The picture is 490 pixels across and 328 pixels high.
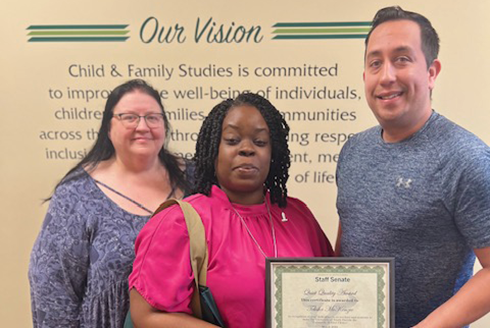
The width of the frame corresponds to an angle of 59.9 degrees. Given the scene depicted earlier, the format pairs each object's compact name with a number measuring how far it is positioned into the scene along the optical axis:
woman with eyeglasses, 1.72
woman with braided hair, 1.22
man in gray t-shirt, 1.25
